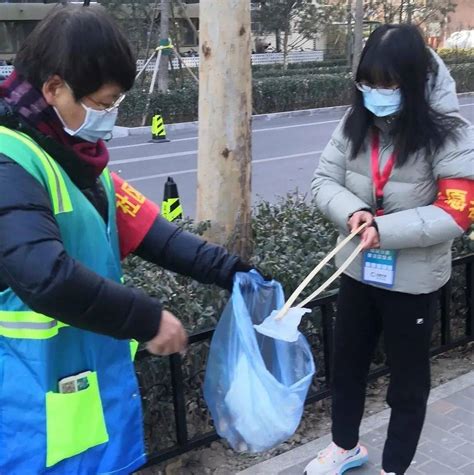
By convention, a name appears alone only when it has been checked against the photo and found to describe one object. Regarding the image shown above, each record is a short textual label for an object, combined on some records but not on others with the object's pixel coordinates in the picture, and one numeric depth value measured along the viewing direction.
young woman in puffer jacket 2.33
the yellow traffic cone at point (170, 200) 5.96
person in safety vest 1.41
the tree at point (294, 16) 24.31
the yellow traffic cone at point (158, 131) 13.52
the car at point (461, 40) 35.16
